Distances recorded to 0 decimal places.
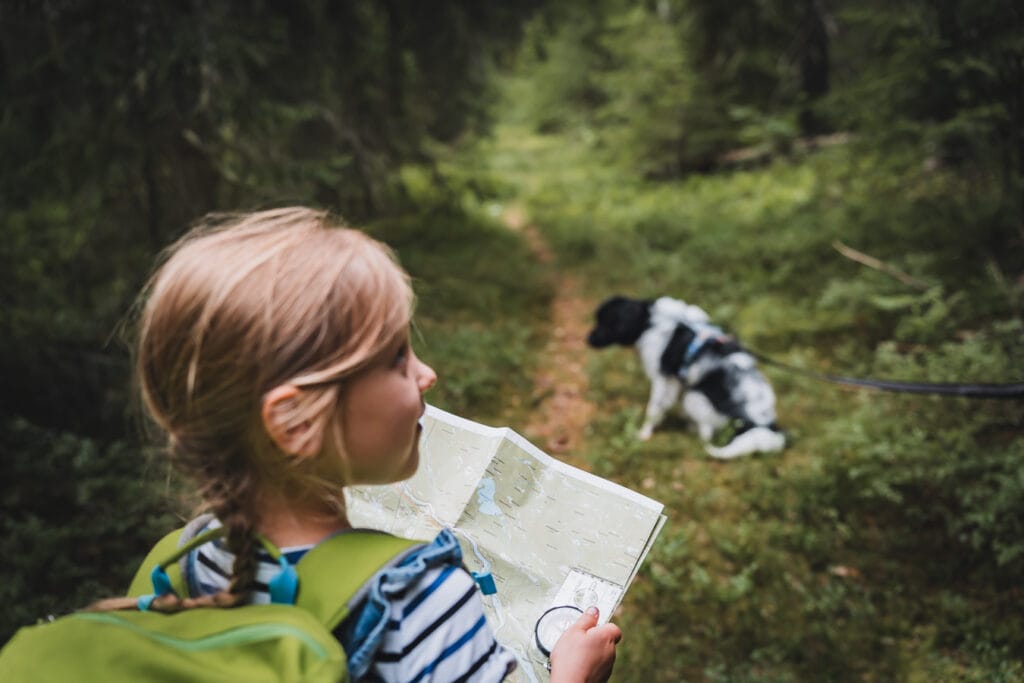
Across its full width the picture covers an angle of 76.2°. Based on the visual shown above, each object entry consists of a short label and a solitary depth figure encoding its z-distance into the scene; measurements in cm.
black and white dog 450
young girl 90
